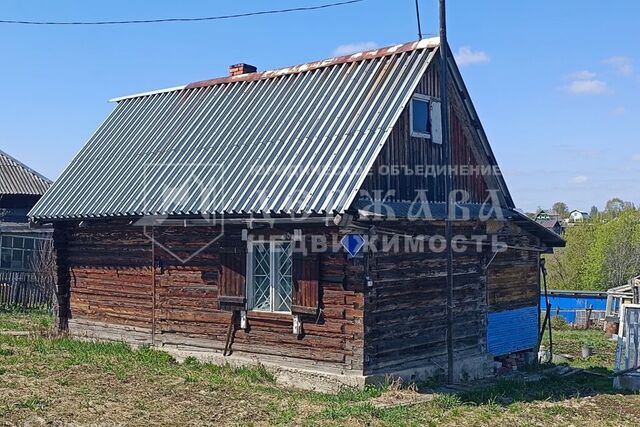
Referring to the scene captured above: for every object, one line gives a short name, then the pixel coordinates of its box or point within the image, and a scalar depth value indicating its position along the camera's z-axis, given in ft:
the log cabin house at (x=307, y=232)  40.24
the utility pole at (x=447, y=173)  41.93
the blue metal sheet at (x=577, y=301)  124.98
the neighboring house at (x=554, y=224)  172.39
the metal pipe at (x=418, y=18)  46.42
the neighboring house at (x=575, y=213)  434.83
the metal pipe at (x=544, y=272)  56.01
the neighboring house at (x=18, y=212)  93.91
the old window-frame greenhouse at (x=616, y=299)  90.04
